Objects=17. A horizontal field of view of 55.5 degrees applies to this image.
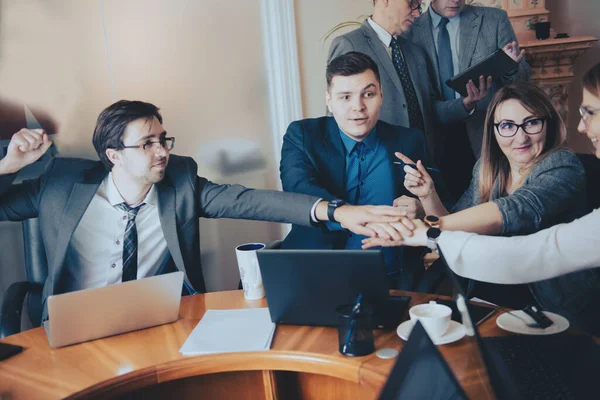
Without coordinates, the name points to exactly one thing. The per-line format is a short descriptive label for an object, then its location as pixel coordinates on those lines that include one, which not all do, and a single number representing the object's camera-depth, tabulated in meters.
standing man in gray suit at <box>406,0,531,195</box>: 2.98
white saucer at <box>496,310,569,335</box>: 1.23
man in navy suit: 2.34
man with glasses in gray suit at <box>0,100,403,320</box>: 1.99
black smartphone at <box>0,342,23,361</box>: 1.40
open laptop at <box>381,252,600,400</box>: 1.00
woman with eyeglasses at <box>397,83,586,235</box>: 1.84
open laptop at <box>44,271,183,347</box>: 1.40
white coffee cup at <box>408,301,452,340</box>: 1.25
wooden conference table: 1.22
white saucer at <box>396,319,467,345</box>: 1.25
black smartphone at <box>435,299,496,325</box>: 1.35
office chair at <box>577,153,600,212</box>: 1.75
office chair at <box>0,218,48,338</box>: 2.00
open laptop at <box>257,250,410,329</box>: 1.28
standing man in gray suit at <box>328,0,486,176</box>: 2.88
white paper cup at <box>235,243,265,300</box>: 1.61
